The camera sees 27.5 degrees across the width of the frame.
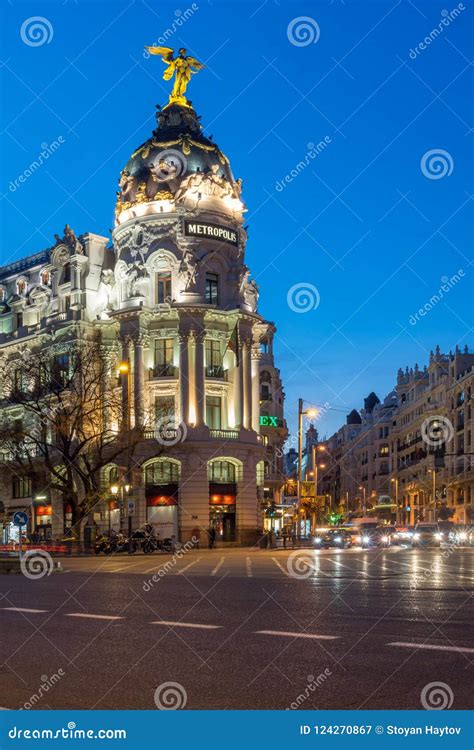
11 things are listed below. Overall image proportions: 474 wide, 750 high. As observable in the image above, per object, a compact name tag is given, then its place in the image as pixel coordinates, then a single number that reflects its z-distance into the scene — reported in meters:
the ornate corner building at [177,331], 65.06
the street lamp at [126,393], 58.88
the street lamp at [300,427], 60.81
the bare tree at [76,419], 54.22
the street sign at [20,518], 32.62
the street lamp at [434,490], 103.12
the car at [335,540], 64.19
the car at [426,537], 60.31
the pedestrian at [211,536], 61.06
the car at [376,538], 63.02
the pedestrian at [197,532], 63.14
